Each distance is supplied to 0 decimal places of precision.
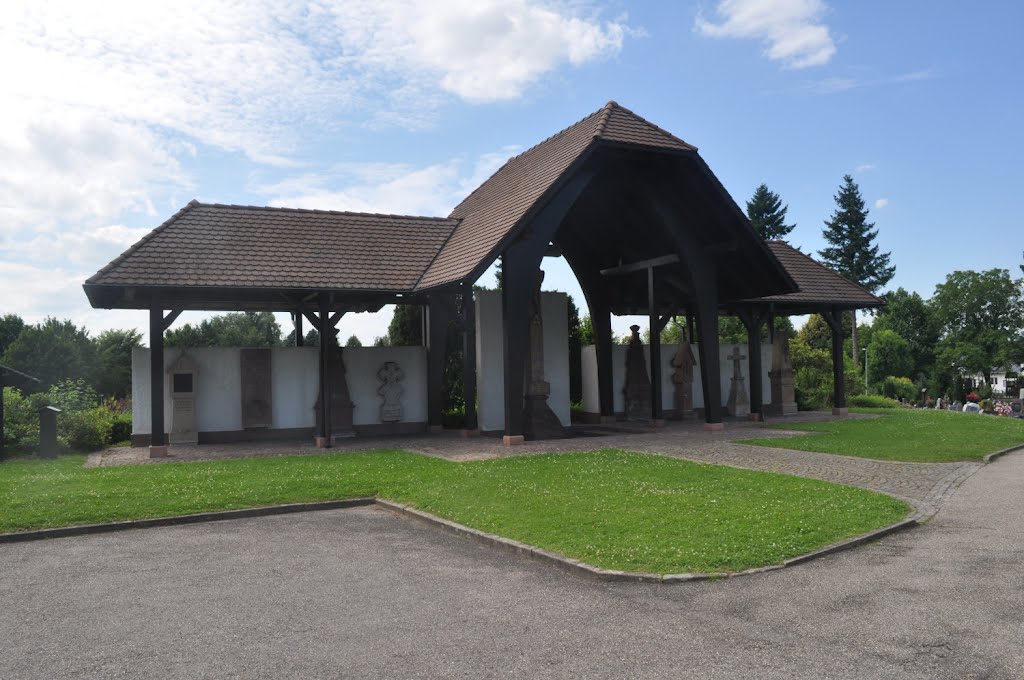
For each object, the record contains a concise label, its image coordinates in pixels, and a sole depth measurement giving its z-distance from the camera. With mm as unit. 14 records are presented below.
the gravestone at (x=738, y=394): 24047
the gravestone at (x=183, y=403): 18203
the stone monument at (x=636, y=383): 22656
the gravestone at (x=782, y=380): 24983
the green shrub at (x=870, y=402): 28844
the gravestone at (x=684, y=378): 23406
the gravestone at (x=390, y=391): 19766
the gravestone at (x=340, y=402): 19125
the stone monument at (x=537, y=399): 17625
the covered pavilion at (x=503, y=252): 16312
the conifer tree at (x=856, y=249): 65812
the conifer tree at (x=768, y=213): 62044
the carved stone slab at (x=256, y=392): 18812
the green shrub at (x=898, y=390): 42656
